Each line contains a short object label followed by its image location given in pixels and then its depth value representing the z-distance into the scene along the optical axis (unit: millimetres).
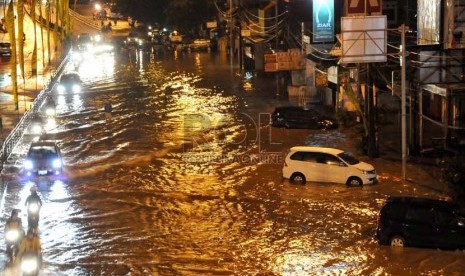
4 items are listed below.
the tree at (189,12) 99125
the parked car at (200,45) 102188
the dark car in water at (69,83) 59156
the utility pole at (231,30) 77438
